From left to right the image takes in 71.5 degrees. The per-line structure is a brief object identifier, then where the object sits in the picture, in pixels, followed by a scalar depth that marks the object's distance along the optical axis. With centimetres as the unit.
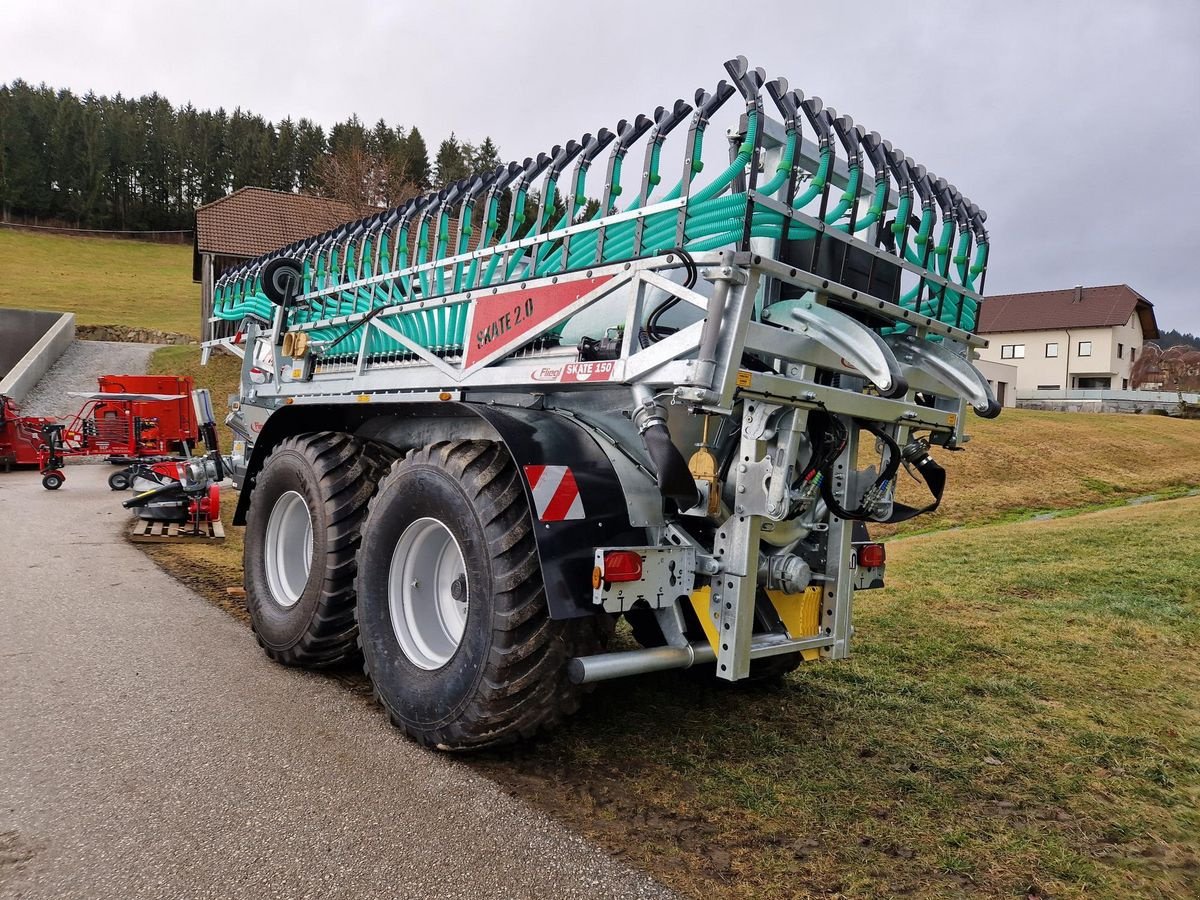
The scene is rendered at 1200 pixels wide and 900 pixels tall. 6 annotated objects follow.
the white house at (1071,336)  5262
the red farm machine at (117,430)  1441
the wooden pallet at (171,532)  894
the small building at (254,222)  2919
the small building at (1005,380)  3897
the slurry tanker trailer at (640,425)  304
